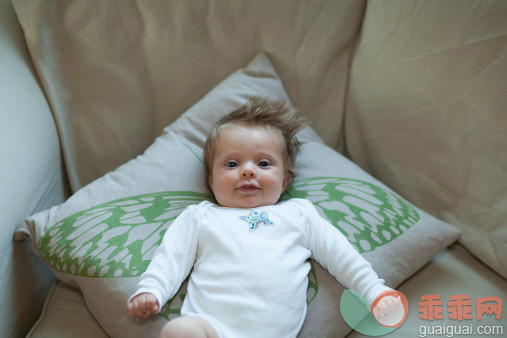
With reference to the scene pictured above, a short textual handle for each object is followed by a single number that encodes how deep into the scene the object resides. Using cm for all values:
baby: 82
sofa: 97
